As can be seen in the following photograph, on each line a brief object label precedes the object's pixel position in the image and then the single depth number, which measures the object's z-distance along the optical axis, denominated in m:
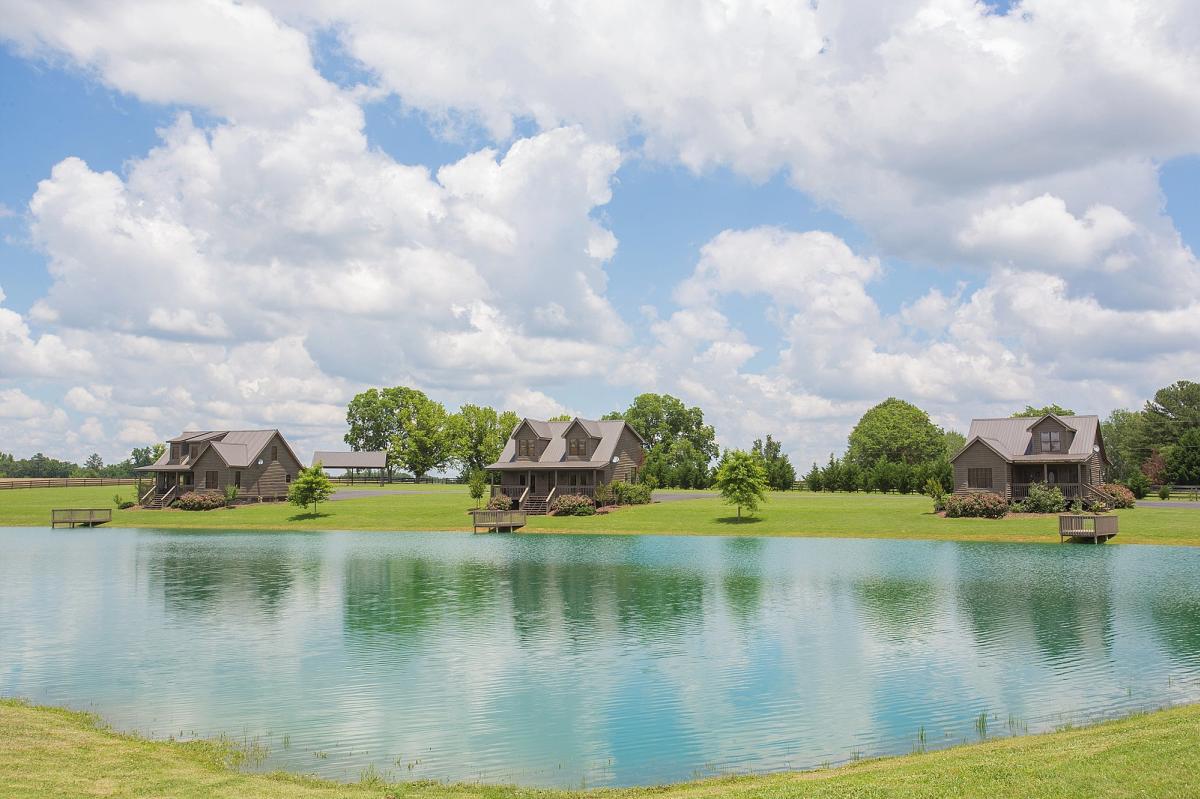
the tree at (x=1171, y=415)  112.81
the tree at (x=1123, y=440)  118.56
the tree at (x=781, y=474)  99.50
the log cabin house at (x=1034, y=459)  67.12
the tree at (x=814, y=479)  100.62
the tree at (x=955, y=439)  180.01
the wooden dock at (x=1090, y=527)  51.66
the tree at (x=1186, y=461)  88.75
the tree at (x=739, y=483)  66.50
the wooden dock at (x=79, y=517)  72.38
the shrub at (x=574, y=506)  73.44
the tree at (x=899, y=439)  134.38
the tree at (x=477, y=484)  79.38
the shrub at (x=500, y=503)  73.50
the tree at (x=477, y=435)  136.00
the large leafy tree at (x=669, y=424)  133.38
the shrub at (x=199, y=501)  81.31
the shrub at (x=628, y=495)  76.81
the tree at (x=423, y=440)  134.50
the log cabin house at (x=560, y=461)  77.94
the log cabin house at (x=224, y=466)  85.12
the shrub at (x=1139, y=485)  77.00
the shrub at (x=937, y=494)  66.00
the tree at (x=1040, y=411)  122.00
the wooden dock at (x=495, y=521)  66.00
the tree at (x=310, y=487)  75.94
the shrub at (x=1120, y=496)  64.88
